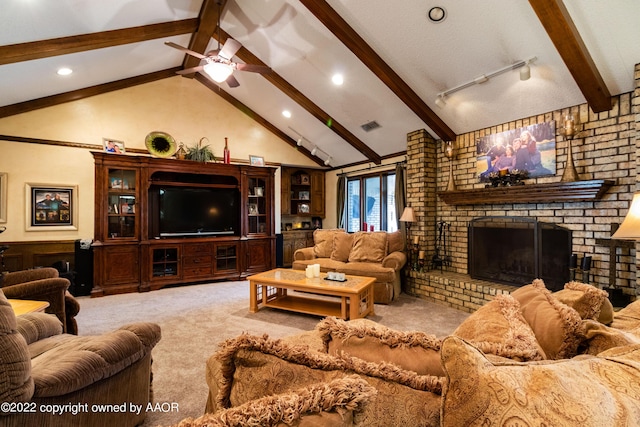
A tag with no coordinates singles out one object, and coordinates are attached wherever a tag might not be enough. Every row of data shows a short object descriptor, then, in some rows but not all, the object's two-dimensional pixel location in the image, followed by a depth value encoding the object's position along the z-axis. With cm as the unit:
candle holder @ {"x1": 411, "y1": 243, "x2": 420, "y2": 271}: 450
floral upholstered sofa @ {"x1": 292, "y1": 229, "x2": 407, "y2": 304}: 396
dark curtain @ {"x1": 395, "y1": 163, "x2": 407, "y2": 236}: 521
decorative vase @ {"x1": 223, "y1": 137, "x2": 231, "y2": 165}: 554
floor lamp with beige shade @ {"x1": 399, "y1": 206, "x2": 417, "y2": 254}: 448
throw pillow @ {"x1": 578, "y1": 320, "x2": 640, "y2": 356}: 89
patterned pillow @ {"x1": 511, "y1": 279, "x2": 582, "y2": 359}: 95
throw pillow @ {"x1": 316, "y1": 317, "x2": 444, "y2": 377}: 78
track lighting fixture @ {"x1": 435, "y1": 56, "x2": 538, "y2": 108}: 286
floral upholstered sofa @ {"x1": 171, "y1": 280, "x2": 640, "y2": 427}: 54
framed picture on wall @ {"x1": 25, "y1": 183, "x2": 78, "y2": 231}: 436
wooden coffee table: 308
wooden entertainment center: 444
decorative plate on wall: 500
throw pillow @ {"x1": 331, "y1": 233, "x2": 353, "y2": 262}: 471
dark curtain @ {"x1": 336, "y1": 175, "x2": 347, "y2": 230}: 662
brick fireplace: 283
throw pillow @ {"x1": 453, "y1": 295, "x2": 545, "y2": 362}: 80
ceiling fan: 315
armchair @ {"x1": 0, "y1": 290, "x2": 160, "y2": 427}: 103
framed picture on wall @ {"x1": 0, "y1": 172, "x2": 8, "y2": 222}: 419
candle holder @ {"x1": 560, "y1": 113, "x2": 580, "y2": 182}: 305
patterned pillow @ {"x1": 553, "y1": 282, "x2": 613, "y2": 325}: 113
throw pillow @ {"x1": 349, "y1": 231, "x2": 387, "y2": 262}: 441
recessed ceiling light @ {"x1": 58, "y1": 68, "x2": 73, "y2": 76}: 383
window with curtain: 575
